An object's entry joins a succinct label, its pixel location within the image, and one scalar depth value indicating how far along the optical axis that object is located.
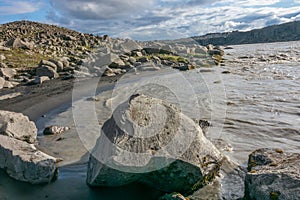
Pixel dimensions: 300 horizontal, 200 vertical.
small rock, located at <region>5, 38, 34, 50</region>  44.06
